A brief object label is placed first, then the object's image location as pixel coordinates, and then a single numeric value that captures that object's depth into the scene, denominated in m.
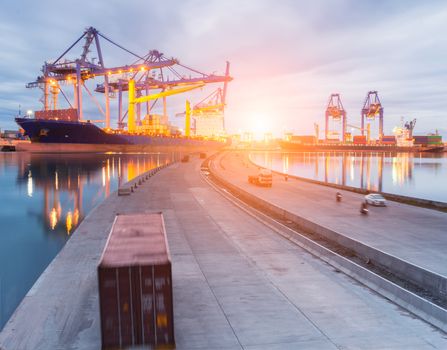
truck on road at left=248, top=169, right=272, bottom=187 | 40.38
